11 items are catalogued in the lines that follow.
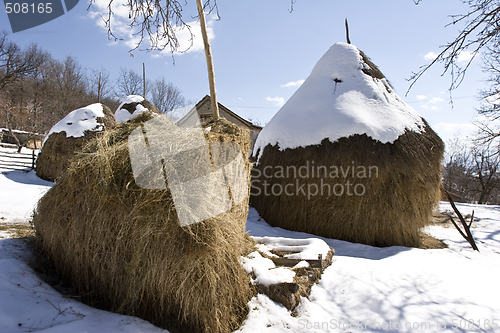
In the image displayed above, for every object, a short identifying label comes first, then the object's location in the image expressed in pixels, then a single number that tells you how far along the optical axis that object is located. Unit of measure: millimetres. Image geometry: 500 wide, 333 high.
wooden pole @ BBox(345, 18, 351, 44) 8727
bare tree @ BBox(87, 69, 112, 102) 34650
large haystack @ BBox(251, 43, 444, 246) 5414
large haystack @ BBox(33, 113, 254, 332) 2234
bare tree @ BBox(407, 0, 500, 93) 3362
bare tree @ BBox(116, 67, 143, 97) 34344
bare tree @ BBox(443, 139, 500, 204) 19969
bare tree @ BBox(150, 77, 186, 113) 35938
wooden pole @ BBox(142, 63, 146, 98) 21152
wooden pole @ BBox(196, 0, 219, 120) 3352
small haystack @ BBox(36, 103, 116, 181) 10398
